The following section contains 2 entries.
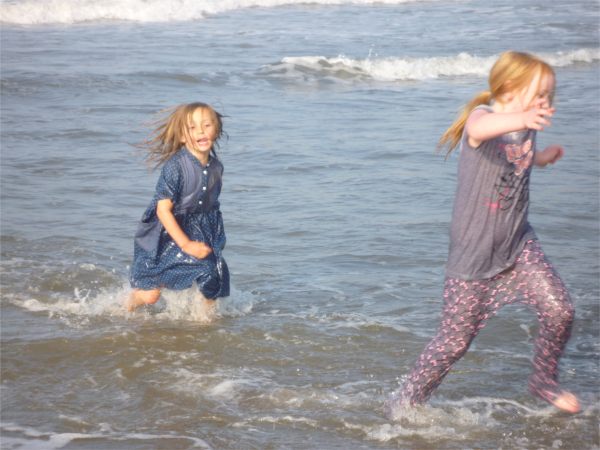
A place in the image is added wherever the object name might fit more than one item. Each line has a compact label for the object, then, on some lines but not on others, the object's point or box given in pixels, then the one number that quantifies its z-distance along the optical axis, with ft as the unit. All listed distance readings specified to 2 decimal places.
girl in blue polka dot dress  32.04
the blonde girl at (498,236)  23.52
